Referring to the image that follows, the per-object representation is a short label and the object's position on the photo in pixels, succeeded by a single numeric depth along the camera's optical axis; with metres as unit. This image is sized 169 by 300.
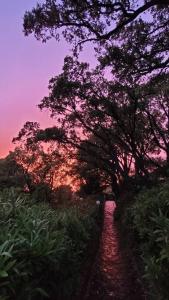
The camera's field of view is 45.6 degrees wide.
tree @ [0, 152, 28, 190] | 17.81
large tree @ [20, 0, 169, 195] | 5.20
